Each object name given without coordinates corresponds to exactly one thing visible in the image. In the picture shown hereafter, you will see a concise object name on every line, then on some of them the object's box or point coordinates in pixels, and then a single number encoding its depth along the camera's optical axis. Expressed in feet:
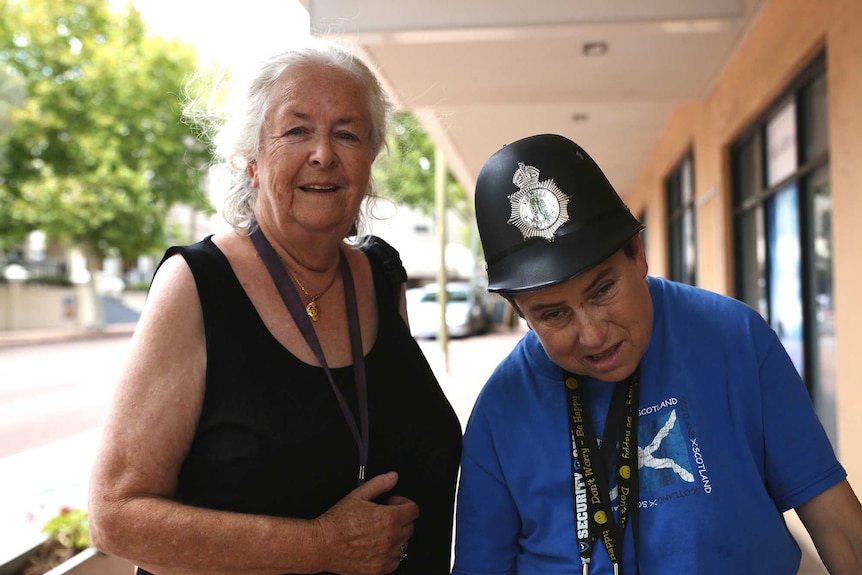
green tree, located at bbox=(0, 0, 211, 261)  79.30
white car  74.33
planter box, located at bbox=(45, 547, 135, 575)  10.63
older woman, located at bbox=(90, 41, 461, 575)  5.12
